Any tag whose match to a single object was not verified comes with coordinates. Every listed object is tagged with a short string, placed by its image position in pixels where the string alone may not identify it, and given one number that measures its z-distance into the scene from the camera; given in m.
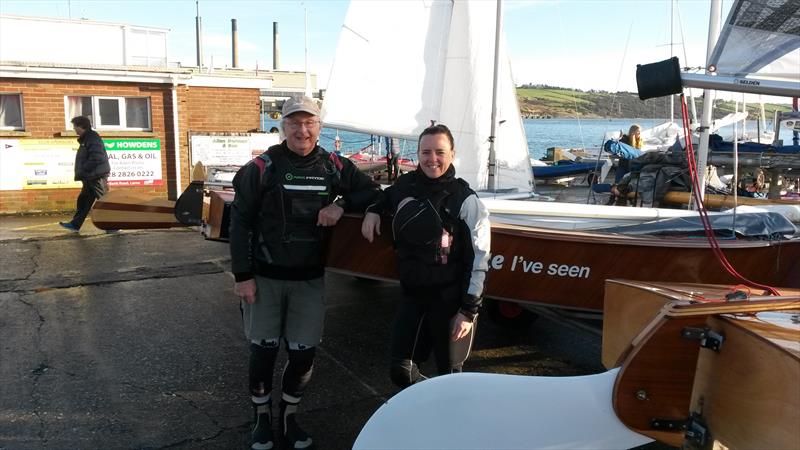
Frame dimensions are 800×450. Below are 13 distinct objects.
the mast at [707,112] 6.07
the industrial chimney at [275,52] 81.56
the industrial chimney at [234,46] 82.19
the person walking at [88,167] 9.38
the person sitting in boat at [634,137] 9.91
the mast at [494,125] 6.13
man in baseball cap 3.21
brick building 11.51
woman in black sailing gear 3.16
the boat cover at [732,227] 4.33
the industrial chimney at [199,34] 64.19
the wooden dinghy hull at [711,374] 1.75
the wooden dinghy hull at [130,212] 5.91
